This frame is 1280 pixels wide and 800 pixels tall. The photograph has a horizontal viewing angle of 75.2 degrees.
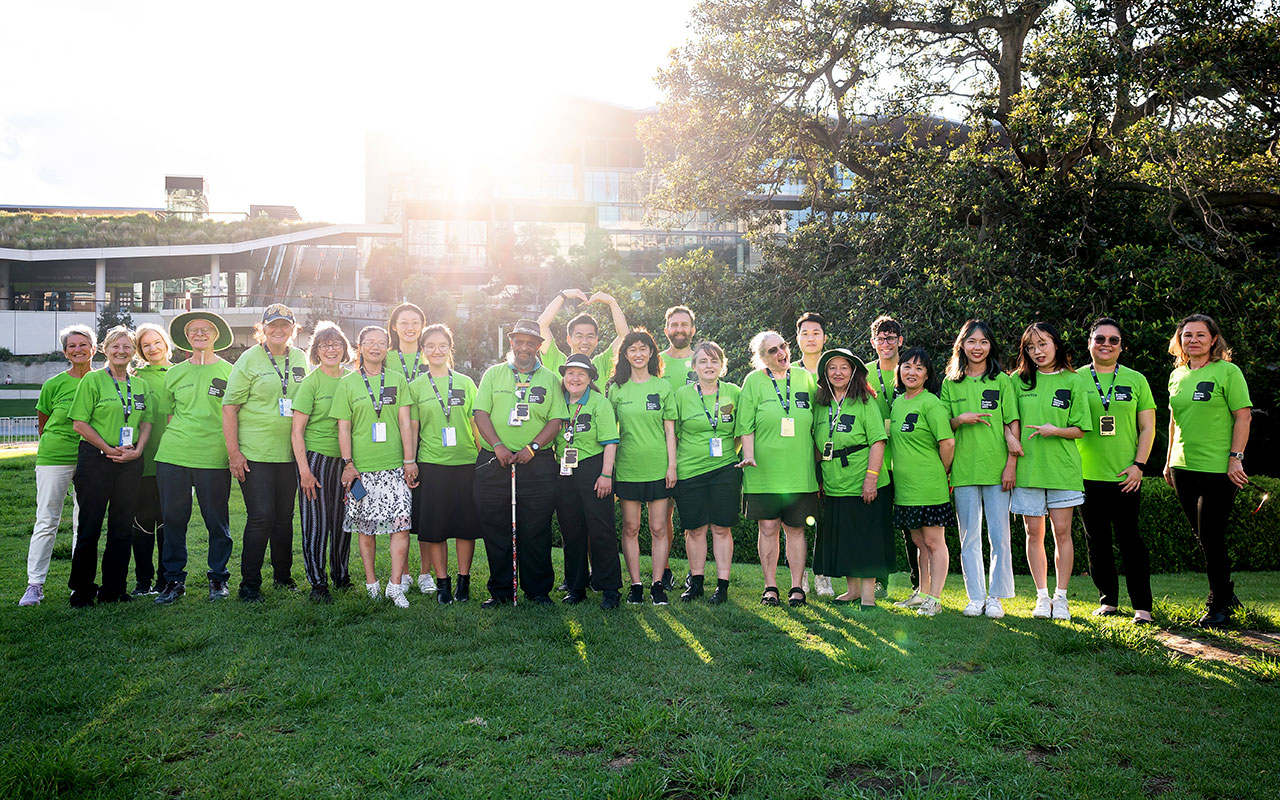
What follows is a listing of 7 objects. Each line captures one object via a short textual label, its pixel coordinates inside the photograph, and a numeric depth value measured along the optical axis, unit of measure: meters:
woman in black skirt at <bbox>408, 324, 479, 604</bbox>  5.98
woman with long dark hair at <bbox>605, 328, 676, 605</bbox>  5.96
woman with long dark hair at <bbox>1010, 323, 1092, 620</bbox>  5.53
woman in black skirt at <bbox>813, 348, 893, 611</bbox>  5.75
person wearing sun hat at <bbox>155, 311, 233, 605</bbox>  5.94
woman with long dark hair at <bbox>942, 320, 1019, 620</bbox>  5.63
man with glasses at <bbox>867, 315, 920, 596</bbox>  6.04
